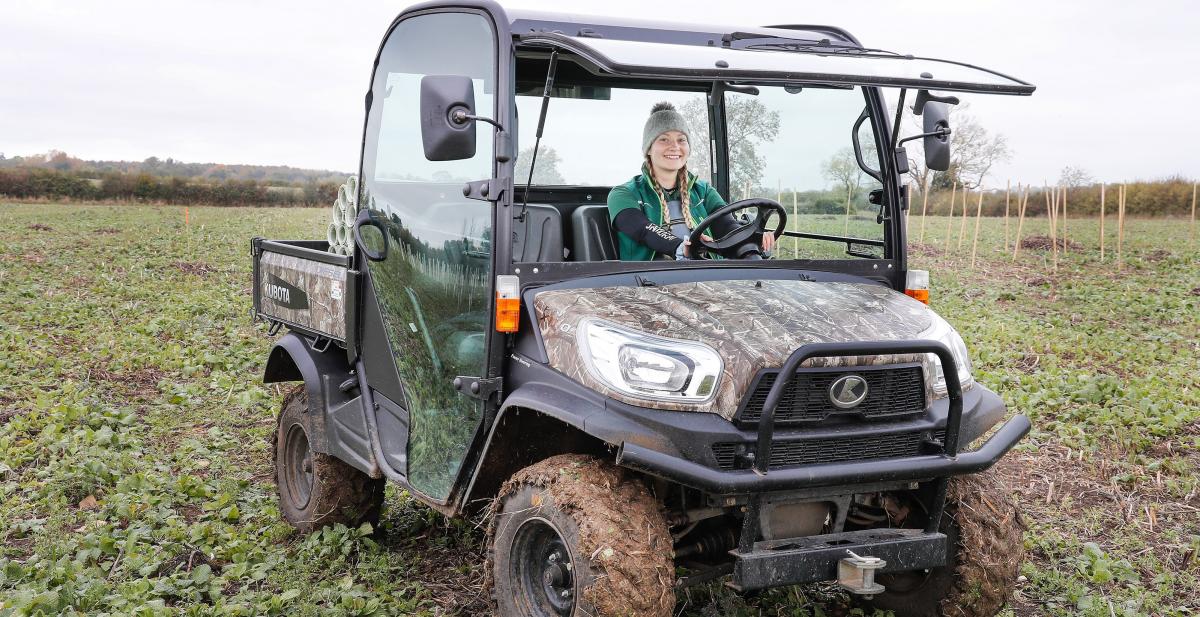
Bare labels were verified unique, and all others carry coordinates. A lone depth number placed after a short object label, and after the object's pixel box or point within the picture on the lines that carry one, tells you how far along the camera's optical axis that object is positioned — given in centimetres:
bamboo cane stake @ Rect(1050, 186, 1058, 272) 1917
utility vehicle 351
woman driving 473
